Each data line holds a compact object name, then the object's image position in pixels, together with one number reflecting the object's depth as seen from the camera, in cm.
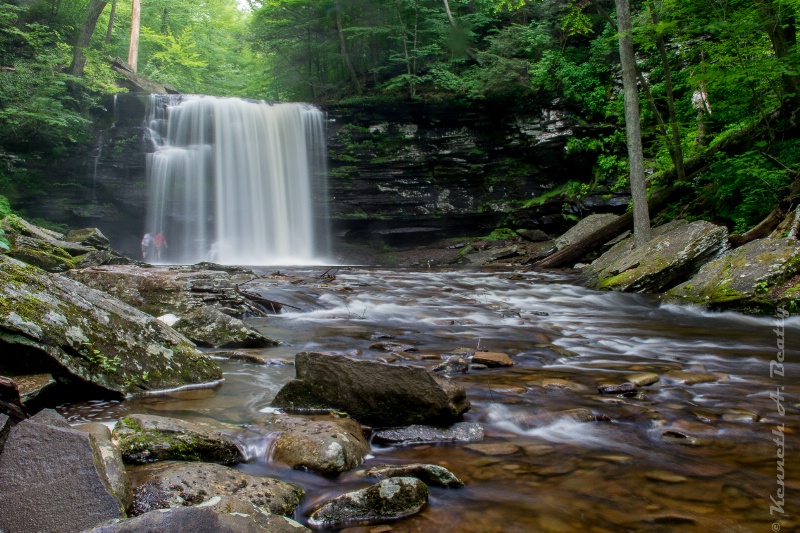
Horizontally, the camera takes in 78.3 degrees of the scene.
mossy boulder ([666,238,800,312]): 717
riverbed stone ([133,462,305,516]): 208
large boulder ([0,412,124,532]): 169
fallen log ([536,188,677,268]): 1345
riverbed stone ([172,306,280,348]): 551
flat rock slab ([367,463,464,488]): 252
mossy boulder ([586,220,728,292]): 917
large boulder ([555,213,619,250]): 1562
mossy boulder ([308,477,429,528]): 220
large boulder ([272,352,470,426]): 327
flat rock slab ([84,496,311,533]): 143
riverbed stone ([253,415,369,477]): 264
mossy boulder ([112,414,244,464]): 247
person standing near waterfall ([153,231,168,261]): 2198
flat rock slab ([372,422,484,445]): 309
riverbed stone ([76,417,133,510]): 196
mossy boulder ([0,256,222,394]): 312
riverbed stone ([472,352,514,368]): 495
